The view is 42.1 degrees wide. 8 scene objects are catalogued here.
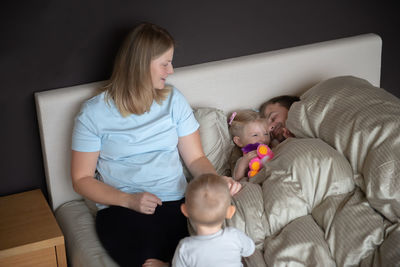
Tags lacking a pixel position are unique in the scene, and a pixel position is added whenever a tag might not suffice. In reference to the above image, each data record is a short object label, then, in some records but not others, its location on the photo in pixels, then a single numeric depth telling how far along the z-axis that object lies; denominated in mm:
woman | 1953
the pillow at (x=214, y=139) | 2357
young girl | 2225
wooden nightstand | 1947
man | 2404
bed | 1754
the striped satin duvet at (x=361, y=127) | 1823
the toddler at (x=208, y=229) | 1540
